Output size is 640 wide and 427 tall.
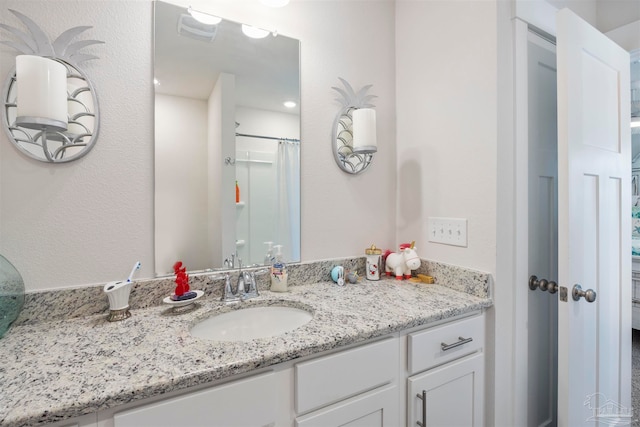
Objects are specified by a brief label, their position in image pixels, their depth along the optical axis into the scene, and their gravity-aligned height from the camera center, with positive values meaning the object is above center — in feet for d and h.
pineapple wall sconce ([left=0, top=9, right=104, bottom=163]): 2.75 +1.17
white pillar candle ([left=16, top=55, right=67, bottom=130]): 2.74 +1.16
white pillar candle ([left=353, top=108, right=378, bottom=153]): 4.57 +1.29
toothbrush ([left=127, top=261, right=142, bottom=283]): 3.35 -0.65
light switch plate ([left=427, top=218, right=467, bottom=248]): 4.23 -0.28
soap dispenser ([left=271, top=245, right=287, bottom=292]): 4.16 -0.92
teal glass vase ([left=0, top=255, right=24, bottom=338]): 2.71 -0.76
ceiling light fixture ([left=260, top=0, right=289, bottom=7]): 4.25 +3.08
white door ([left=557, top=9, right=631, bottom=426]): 3.59 -0.17
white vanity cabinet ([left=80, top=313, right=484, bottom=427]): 2.21 -1.64
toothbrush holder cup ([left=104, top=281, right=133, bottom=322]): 3.13 -0.93
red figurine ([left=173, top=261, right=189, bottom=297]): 3.50 -0.81
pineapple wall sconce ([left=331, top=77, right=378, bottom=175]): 4.60 +1.32
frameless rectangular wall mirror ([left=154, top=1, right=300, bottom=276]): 3.74 +0.99
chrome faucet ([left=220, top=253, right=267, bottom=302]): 3.86 -0.99
